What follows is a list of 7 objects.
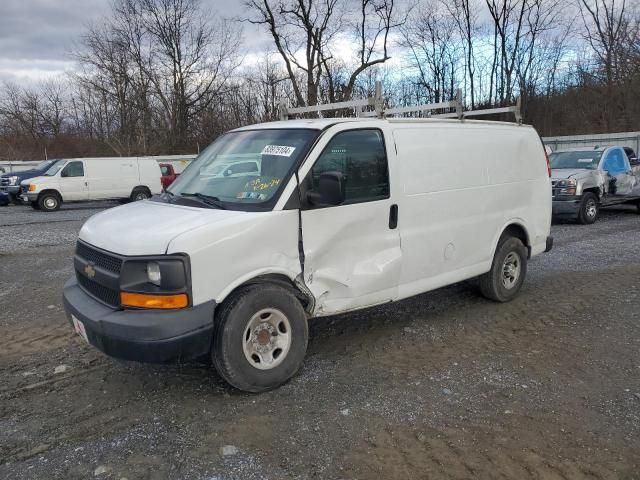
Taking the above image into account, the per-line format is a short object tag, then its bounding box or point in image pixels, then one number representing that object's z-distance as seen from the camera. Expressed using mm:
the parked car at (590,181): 12117
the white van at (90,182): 19031
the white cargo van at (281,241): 3465
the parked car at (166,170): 22594
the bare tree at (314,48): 33562
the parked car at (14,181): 21453
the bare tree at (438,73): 38562
